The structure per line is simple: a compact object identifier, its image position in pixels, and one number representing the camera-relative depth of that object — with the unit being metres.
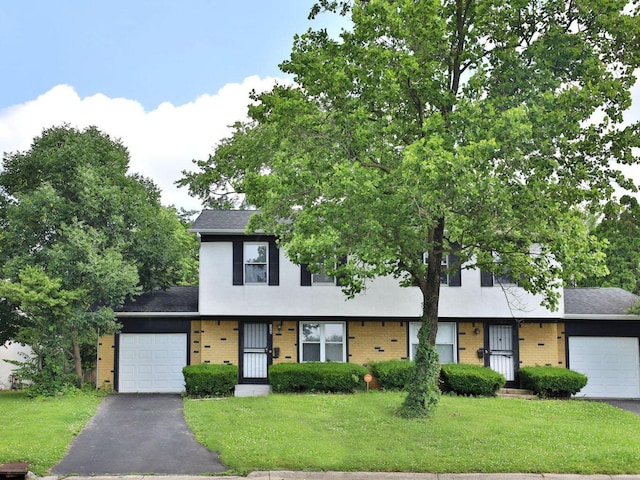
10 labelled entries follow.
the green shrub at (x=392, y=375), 17.88
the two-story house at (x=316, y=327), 18.95
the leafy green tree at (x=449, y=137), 11.20
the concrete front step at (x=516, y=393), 18.00
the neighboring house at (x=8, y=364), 23.78
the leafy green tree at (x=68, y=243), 17.06
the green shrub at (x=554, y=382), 17.64
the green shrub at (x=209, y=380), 17.42
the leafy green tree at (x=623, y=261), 27.39
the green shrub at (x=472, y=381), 17.23
